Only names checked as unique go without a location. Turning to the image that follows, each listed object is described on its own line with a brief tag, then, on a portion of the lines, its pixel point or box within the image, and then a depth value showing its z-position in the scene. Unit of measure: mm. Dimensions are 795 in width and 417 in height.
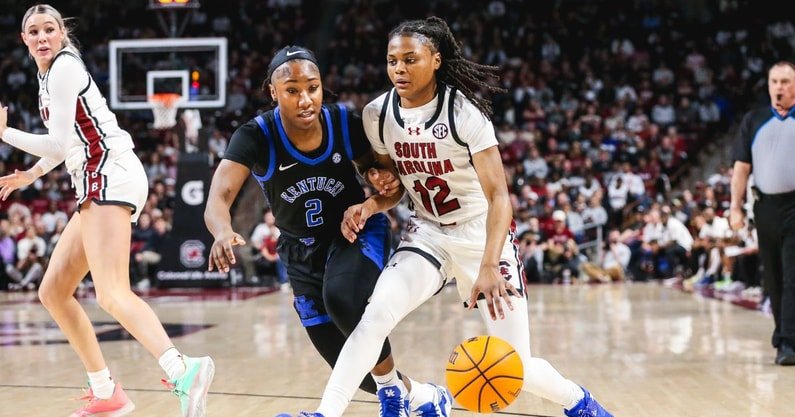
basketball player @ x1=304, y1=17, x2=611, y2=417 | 3967
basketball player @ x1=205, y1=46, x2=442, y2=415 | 4160
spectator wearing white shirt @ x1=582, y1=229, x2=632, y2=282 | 16859
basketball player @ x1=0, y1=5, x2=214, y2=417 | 4324
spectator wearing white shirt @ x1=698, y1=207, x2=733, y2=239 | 15094
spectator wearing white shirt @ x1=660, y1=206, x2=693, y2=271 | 16516
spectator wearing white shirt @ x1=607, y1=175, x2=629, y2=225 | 17938
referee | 6496
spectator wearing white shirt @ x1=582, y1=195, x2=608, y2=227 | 17622
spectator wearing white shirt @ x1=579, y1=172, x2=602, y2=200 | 18091
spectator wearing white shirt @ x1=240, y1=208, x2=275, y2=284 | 16922
